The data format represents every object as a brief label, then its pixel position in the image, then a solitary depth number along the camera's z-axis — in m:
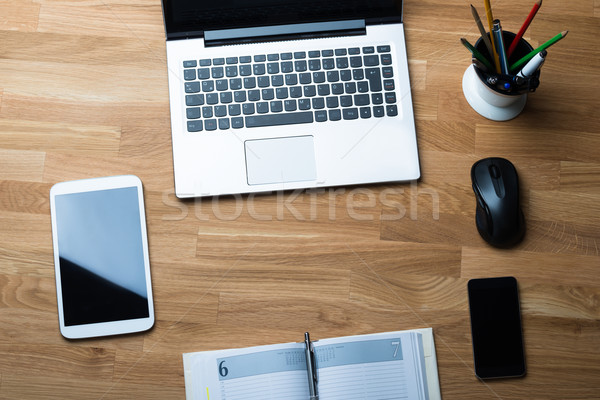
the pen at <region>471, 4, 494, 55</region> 0.89
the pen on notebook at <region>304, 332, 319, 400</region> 0.94
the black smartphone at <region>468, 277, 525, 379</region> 0.96
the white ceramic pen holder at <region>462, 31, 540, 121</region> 0.92
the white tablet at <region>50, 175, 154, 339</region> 0.96
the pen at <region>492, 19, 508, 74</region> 0.92
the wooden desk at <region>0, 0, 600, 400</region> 0.97
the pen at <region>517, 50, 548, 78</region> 0.87
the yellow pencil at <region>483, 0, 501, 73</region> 0.90
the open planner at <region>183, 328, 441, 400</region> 0.95
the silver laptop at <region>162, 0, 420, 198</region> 0.99
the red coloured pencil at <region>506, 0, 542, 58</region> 0.90
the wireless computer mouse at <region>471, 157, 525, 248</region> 0.94
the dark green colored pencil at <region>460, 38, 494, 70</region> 0.89
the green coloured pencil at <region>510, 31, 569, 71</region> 0.88
